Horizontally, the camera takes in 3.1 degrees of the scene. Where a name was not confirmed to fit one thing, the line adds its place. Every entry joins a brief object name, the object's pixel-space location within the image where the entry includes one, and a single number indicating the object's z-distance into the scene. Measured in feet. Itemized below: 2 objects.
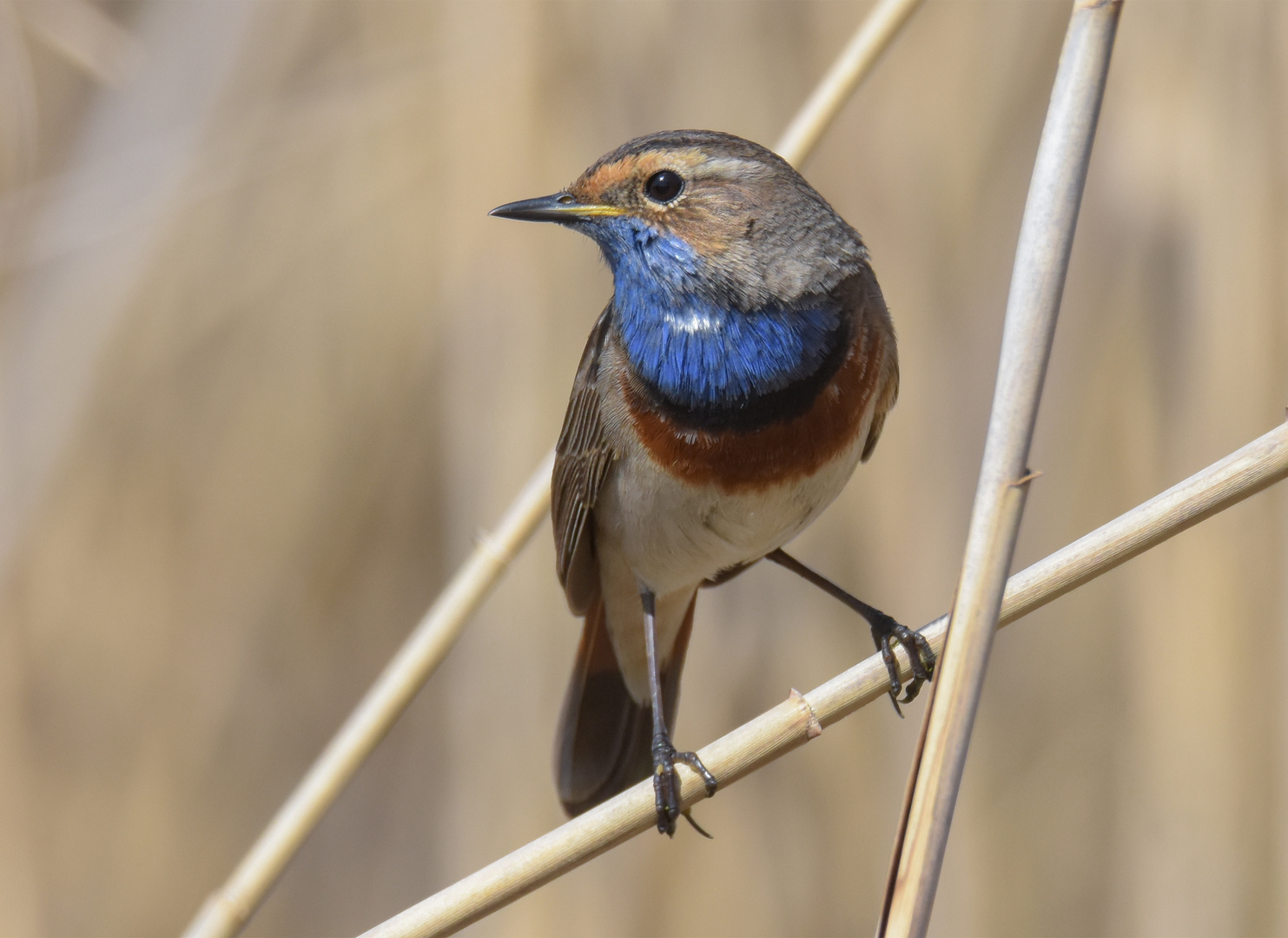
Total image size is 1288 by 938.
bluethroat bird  11.19
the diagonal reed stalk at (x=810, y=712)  11.01
